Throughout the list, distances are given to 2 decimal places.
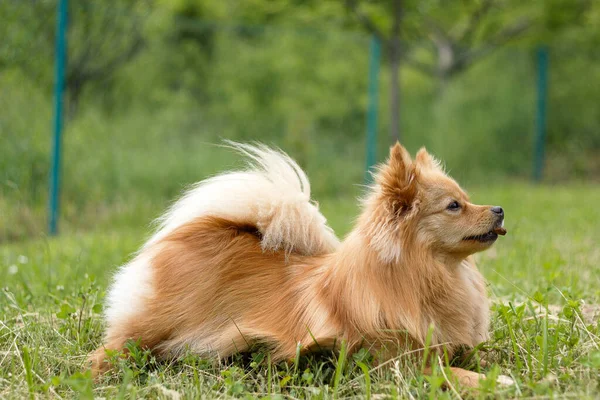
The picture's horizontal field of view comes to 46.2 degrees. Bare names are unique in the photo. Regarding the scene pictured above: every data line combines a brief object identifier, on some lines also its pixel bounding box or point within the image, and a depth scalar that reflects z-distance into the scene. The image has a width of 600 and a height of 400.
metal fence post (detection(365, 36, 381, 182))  9.35
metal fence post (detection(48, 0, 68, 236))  6.61
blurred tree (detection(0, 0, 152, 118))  6.74
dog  2.75
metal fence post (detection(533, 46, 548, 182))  11.77
